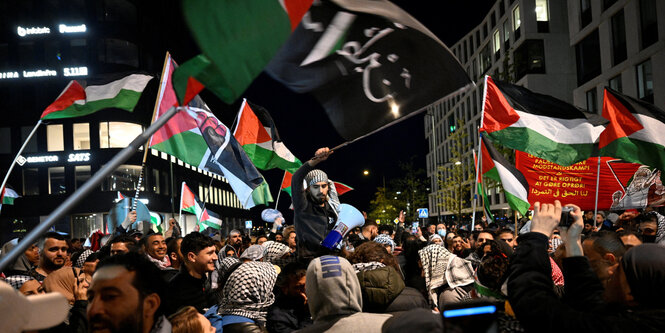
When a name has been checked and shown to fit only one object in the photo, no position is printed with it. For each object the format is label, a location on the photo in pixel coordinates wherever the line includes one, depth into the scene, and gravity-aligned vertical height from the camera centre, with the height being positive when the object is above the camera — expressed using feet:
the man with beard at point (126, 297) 7.47 -1.55
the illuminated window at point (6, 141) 136.56 +15.82
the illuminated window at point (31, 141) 135.33 +15.94
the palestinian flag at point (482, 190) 36.19 -0.93
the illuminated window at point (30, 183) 136.05 +4.32
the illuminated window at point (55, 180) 136.05 +4.78
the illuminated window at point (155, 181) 149.38 +3.62
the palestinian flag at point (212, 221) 50.37 -2.99
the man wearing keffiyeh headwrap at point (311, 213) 16.70 -0.90
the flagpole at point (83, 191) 6.60 +0.08
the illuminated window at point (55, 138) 136.15 +15.96
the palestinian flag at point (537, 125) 29.78 +3.00
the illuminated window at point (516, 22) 153.99 +46.94
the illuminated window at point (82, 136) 136.98 +16.26
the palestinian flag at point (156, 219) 53.61 -2.74
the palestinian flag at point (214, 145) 25.04 +2.35
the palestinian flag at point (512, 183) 31.19 -0.40
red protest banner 33.37 -0.53
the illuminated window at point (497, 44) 175.22 +46.36
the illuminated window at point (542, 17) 145.89 +45.02
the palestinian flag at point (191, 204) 47.42 -1.14
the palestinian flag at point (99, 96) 24.06 +5.07
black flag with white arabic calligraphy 11.89 +2.82
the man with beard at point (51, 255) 18.95 -2.10
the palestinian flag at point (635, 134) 28.37 +2.05
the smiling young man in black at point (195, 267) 16.12 -2.50
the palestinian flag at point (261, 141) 33.50 +3.23
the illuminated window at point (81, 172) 136.05 +6.52
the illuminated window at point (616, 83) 89.35 +15.77
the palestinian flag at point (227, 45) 8.12 +2.36
